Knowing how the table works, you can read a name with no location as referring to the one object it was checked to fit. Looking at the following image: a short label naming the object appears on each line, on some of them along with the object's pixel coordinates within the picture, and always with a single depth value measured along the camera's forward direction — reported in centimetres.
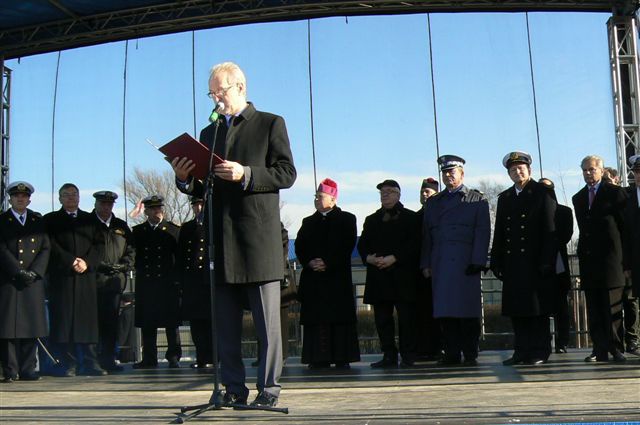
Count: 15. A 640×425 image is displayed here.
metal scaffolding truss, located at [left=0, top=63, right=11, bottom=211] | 1208
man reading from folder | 460
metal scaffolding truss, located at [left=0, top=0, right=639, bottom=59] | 1121
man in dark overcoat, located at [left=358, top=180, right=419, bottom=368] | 754
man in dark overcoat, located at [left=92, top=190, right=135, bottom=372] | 823
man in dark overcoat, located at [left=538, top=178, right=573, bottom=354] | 728
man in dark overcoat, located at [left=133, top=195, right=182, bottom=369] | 866
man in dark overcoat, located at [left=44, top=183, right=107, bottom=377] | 791
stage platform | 418
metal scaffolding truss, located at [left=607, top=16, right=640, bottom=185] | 1098
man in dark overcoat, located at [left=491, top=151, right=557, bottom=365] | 696
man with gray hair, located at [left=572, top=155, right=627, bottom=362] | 695
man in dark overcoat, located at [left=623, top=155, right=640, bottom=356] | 654
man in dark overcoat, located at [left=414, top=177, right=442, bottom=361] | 788
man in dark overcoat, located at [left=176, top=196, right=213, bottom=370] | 830
